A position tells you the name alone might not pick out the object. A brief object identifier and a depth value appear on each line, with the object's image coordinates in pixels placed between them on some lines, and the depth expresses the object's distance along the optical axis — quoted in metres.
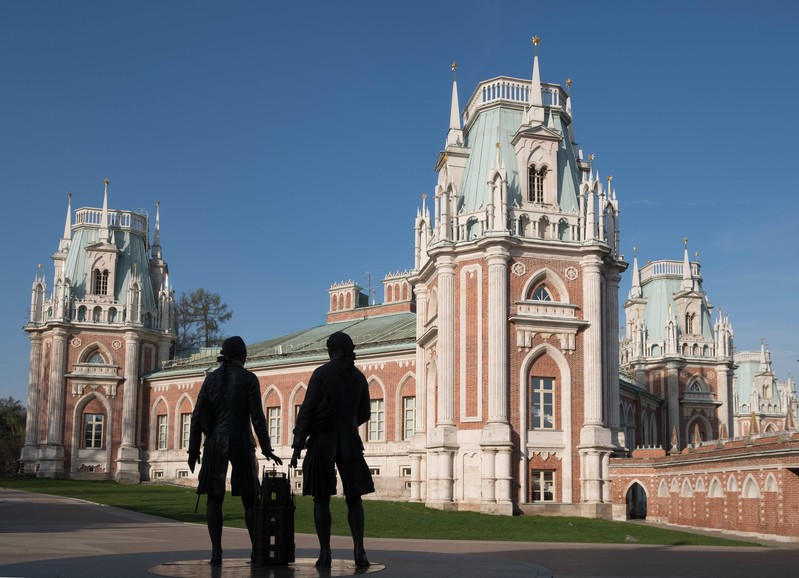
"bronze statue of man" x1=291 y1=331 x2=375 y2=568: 12.39
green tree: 84.56
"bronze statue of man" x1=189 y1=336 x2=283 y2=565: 12.58
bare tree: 81.12
